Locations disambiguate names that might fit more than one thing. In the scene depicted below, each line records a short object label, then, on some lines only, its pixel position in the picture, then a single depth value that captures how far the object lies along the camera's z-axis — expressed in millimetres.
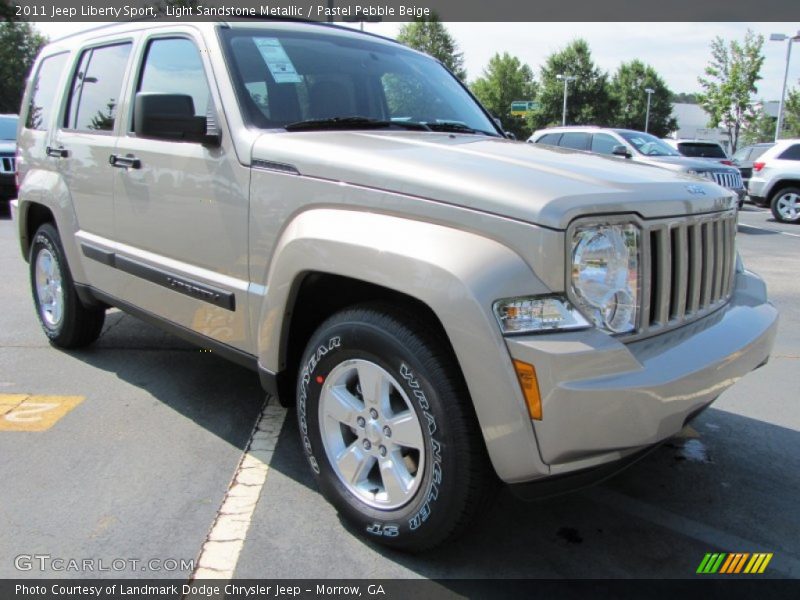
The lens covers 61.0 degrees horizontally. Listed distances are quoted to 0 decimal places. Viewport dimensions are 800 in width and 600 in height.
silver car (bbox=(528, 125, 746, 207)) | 12031
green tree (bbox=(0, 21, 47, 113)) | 49062
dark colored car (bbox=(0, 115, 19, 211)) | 12125
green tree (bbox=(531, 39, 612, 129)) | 62469
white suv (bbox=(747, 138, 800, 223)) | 14414
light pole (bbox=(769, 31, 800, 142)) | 26266
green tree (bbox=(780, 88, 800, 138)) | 40844
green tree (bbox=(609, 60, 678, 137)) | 68125
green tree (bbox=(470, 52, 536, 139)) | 72562
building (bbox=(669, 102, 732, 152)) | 86331
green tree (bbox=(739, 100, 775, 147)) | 39119
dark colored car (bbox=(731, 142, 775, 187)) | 18222
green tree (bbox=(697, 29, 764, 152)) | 35594
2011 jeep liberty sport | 2037
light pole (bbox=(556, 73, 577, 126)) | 58575
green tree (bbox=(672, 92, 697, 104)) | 114969
